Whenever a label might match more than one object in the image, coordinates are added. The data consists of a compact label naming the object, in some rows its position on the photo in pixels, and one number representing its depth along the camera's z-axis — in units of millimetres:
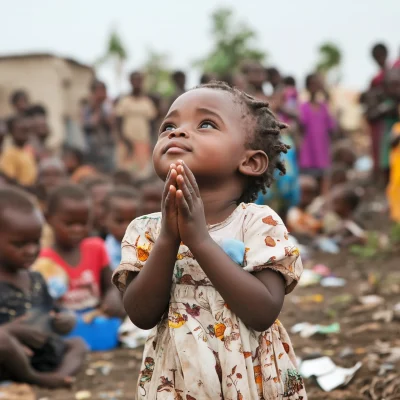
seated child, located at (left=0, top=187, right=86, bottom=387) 3330
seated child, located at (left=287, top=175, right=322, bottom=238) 8180
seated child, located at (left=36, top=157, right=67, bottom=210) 6973
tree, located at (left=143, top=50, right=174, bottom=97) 36150
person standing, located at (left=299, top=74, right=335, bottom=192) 9617
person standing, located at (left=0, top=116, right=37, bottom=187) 8273
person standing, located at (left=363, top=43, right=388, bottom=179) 9383
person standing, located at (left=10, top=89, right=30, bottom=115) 11236
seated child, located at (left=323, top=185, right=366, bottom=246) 7617
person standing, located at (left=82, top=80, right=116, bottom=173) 12578
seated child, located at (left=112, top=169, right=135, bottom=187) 8383
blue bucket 4199
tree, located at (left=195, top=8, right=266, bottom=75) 27656
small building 15773
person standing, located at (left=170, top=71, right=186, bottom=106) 11289
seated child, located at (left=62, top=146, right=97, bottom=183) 9116
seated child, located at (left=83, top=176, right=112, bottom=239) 6012
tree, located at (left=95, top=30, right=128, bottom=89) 35969
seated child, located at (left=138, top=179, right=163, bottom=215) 5988
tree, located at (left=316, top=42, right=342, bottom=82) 31141
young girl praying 1684
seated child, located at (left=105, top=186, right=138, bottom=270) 5234
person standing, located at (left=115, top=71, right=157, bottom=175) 11344
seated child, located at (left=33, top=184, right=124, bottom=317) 4125
